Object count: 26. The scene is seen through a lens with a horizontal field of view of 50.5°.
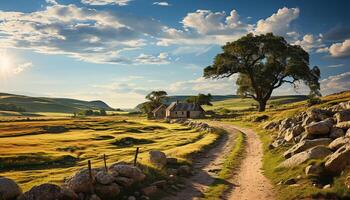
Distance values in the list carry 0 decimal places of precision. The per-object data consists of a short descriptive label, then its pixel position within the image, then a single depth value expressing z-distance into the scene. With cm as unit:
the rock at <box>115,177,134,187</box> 2817
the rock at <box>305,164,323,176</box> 2841
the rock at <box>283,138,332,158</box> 3675
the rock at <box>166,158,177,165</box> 3928
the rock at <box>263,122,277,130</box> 7144
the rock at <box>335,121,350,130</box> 3948
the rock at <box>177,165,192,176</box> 3597
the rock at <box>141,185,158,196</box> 2820
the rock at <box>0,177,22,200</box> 2338
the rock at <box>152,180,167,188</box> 3008
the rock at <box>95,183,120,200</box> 2622
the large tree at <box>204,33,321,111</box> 11100
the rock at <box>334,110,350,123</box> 4219
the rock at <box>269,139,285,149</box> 4608
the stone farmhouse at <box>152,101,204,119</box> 15950
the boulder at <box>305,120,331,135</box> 4047
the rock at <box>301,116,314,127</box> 4778
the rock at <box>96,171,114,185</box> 2670
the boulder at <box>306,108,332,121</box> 4866
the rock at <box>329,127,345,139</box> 3812
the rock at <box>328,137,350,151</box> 3209
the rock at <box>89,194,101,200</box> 2502
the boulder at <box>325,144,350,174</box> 2756
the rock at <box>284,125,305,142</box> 4644
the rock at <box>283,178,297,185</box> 2872
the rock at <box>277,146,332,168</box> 3206
